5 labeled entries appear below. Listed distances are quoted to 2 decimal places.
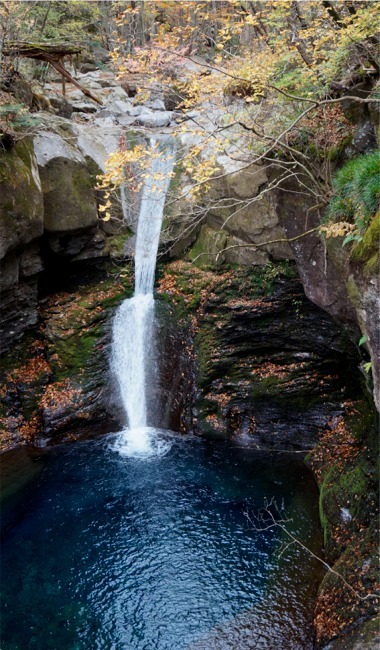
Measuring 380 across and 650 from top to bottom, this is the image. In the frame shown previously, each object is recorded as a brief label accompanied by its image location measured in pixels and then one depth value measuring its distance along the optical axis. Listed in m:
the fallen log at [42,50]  9.73
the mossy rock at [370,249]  5.22
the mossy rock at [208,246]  11.20
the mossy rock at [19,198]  9.27
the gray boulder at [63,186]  10.91
